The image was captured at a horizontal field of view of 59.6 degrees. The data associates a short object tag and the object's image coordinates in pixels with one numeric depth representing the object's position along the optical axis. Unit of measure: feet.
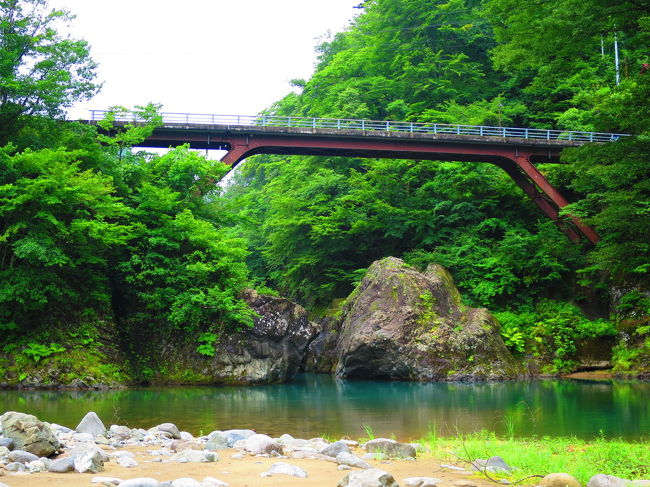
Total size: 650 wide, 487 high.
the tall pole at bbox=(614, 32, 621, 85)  88.83
